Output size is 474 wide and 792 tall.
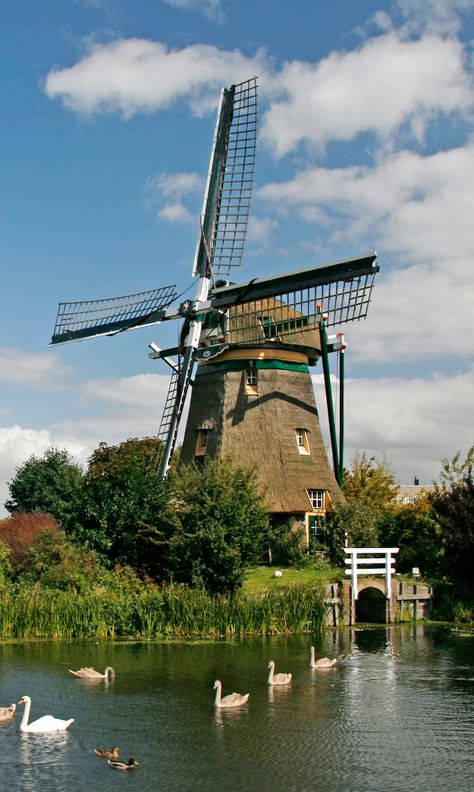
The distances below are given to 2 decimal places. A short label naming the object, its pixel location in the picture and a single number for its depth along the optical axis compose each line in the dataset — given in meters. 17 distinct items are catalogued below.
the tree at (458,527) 29.03
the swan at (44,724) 14.65
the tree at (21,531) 30.84
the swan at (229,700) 16.27
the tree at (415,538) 32.59
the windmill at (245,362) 34.19
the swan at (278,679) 18.00
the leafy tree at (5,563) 29.25
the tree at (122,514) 30.25
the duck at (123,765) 12.88
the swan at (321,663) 19.73
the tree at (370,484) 42.44
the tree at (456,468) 37.34
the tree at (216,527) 27.47
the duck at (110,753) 13.29
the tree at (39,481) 52.53
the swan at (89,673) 18.53
